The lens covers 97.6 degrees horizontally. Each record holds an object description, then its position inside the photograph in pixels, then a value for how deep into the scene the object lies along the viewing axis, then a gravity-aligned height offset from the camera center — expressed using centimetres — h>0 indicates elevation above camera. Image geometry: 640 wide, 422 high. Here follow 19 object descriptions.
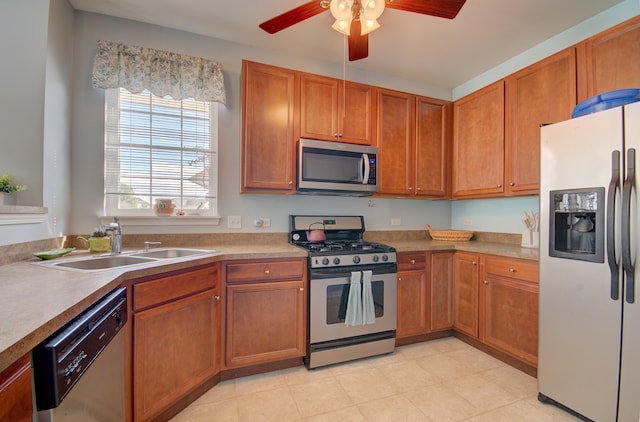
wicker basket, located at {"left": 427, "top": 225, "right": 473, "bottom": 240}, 297 -25
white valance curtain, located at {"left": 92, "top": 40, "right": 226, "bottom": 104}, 206 +106
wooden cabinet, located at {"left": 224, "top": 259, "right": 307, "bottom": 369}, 199 -75
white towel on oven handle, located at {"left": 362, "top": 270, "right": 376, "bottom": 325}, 220 -72
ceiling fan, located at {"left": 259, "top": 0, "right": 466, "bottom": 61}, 146 +109
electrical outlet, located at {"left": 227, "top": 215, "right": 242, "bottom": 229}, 250 -12
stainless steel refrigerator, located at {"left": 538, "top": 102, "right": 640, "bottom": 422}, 141 -30
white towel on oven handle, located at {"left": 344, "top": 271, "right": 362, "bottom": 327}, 217 -72
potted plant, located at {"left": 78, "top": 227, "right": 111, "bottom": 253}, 190 -23
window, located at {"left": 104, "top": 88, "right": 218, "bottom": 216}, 221 +45
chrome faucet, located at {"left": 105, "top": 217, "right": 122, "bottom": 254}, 182 -19
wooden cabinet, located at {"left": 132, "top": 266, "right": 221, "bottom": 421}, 145 -76
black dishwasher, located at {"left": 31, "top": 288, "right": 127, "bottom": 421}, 73 -50
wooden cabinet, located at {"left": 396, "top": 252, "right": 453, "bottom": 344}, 249 -76
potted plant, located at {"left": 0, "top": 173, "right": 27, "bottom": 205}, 157 +11
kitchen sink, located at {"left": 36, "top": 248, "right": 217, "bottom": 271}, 157 -32
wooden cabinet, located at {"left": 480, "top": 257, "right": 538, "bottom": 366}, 202 -74
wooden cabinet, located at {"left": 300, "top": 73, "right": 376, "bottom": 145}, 247 +92
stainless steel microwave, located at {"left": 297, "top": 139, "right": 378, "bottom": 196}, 236 +37
